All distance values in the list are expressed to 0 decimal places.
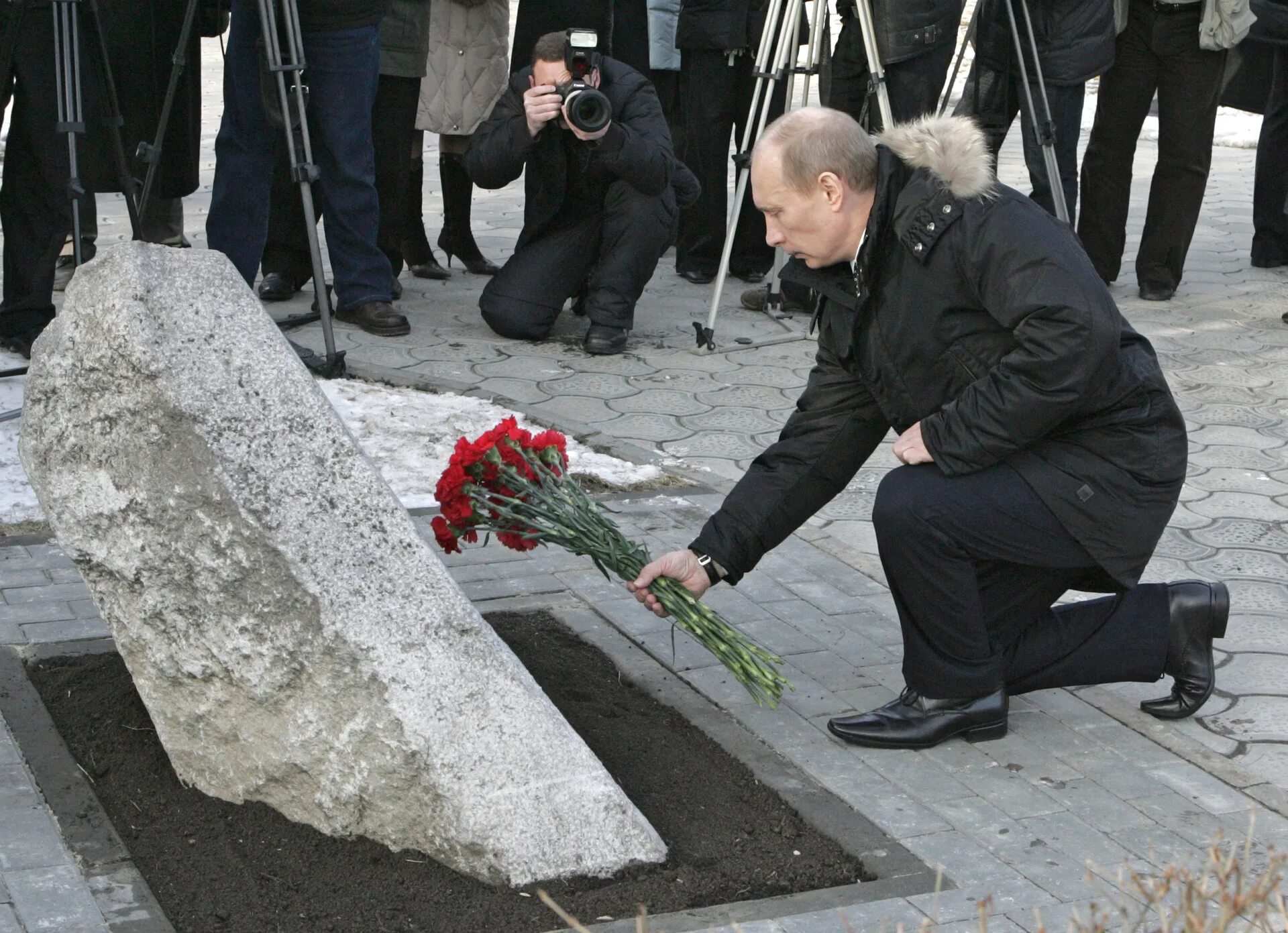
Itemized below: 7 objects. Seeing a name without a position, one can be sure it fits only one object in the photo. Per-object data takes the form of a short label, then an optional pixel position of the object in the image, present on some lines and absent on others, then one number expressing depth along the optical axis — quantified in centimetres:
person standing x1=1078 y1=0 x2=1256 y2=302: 688
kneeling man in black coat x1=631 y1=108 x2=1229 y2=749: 306
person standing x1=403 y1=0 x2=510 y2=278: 721
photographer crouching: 599
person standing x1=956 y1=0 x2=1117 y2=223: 678
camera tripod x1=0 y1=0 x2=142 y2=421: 508
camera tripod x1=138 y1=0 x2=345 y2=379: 546
